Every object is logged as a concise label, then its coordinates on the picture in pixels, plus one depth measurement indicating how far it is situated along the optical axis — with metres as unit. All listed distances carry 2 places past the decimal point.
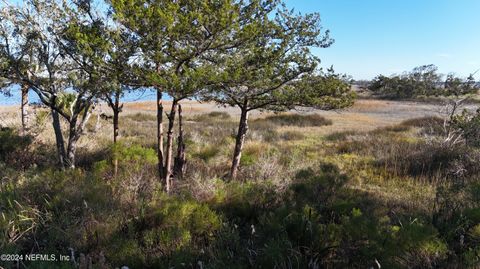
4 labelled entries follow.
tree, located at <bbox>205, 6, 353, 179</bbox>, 6.83
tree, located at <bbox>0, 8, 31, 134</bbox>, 6.66
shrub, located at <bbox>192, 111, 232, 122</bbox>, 27.84
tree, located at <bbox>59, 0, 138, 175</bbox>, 5.35
